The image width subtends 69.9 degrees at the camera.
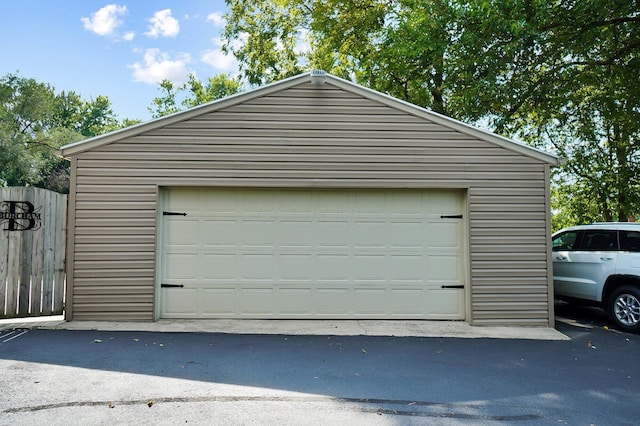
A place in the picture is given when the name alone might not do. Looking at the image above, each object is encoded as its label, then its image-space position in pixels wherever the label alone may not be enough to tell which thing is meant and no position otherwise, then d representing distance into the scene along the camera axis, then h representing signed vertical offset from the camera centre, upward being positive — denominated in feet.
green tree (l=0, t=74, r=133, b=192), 81.74 +19.87
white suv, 22.17 -1.34
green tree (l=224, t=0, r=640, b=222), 34.24 +14.89
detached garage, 22.33 +1.57
